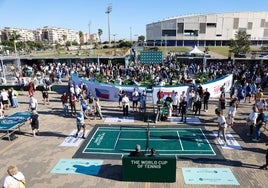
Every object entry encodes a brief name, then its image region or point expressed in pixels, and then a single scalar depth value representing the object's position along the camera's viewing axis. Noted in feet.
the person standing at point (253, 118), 32.03
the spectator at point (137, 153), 22.88
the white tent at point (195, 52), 93.15
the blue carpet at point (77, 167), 25.38
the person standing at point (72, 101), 42.32
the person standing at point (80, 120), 32.11
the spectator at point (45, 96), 50.37
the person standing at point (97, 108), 40.73
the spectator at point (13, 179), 17.41
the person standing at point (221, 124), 30.67
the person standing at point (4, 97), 46.81
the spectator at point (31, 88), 52.50
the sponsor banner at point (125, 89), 47.99
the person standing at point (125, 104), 41.97
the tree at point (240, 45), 156.00
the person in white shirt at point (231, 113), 34.37
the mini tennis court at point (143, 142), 29.25
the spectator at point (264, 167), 25.36
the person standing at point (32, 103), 39.14
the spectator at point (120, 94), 46.88
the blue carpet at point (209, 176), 23.29
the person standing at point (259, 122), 30.46
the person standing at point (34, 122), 33.68
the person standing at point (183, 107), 38.77
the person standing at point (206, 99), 43.66
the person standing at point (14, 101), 49.83
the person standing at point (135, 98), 44.01
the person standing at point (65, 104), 41.97
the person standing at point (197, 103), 41.48
